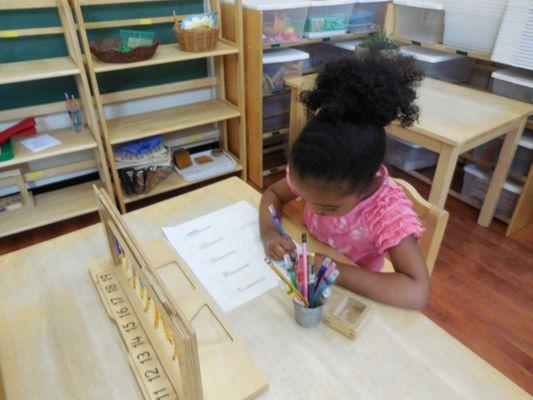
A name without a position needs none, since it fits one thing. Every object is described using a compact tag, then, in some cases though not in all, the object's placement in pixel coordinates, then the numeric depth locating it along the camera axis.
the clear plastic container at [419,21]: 2.18
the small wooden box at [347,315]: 0.70
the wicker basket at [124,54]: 1.80
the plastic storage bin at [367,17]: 2.53
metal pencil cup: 0.70
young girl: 0.72
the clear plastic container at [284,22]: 2.20
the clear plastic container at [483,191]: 2.12
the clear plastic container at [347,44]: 2.52
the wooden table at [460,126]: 1.54
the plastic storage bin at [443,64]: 2.15
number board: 0.51
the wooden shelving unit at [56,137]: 1.74
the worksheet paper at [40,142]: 1.90
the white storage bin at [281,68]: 2.34
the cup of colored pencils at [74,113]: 2.05
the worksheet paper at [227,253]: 0.81
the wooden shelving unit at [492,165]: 1.99
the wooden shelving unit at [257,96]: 2.10
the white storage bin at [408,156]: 2.63
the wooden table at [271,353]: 0.62
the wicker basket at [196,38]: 1.97
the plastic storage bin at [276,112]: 2.59
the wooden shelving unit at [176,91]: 1.94
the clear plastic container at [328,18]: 2.35
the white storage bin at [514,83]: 1.85
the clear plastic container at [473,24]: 1.86
